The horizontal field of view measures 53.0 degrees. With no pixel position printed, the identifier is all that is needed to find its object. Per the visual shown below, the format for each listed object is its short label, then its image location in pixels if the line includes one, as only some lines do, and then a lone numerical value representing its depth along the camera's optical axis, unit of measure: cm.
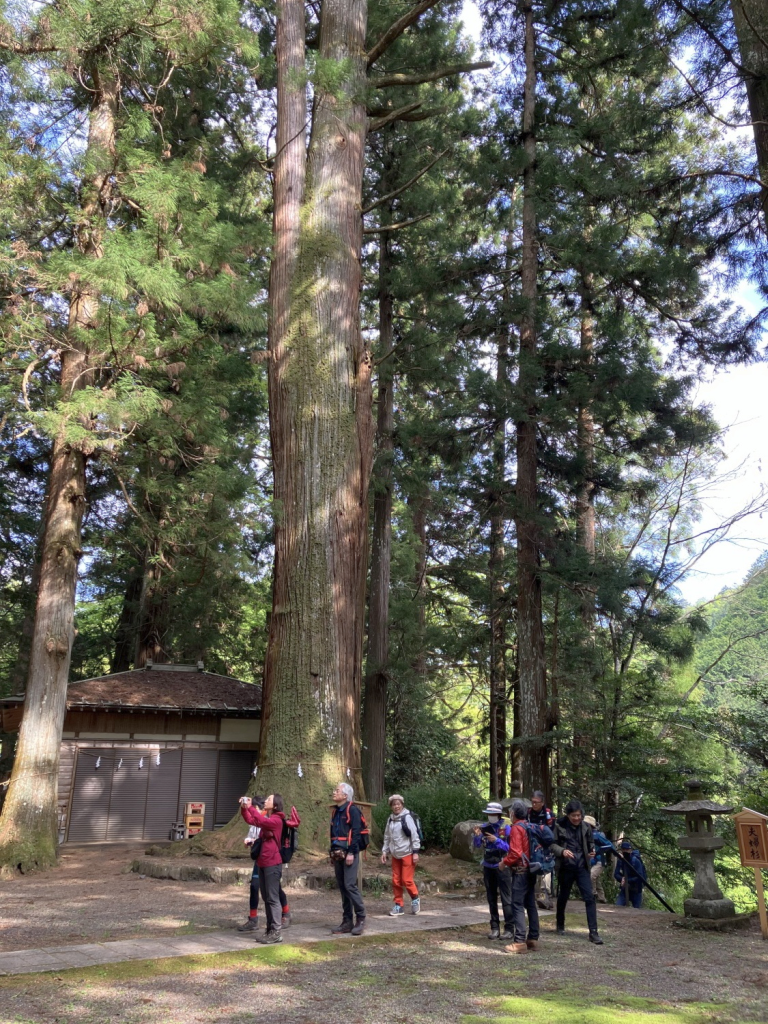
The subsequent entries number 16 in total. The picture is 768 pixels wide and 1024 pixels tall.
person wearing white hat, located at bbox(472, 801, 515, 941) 694
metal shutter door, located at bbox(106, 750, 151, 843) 1700
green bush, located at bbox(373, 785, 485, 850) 1217
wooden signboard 765
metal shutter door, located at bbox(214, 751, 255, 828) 1836
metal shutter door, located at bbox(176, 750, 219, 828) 1802
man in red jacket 653
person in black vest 654
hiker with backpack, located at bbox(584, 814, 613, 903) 884
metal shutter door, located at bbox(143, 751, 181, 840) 1742
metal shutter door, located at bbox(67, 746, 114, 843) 1658
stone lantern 815
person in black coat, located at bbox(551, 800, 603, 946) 723
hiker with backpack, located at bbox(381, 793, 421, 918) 764
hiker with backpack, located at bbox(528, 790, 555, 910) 764
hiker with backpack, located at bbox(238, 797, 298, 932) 651
